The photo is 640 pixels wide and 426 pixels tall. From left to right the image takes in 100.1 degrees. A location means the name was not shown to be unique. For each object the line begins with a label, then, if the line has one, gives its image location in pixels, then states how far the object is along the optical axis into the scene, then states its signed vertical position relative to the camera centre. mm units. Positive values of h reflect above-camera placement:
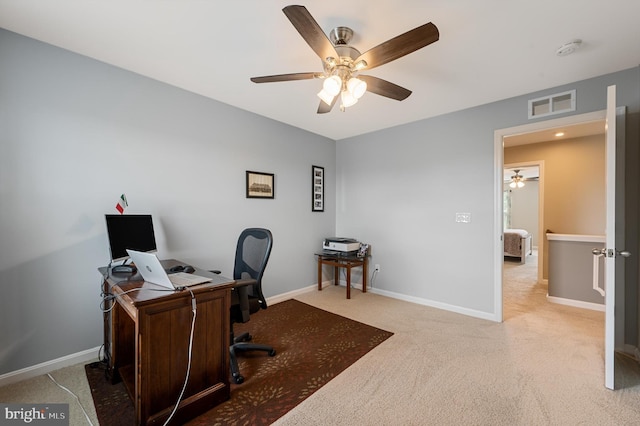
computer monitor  1999 -169
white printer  3953 -458
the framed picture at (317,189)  4172 +397
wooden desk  1396 -773
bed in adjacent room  6238 -693
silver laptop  1506 -377
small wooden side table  3794 -714
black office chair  1984 -545
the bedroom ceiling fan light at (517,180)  7227 +936
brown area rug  1614 -1201
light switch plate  3197 -33
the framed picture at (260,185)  3344 +365
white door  1775 -210
